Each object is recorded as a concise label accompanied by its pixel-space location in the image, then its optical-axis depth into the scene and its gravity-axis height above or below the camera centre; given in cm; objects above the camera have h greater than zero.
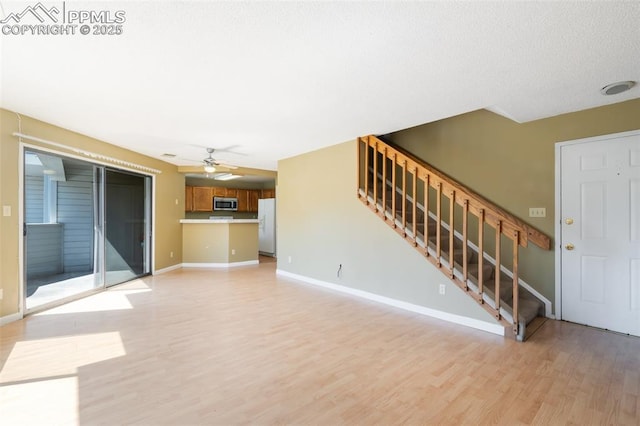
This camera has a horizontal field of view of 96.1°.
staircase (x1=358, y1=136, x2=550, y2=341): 289 -22
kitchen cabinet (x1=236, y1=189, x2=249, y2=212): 880 +47
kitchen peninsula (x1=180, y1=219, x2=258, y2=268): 653 -65
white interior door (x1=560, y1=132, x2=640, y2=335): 286 -19
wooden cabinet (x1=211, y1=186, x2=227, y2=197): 838 +68
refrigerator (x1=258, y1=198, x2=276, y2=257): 804 -33
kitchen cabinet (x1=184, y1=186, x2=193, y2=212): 811 +46
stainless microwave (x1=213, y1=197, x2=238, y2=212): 832 +31
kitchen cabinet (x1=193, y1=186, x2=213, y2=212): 820 +45
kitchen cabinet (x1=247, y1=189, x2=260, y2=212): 902 +48
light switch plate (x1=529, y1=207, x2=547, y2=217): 338 +2
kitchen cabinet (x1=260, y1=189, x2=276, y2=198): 902 +67
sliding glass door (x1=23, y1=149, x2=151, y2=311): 373 -18
